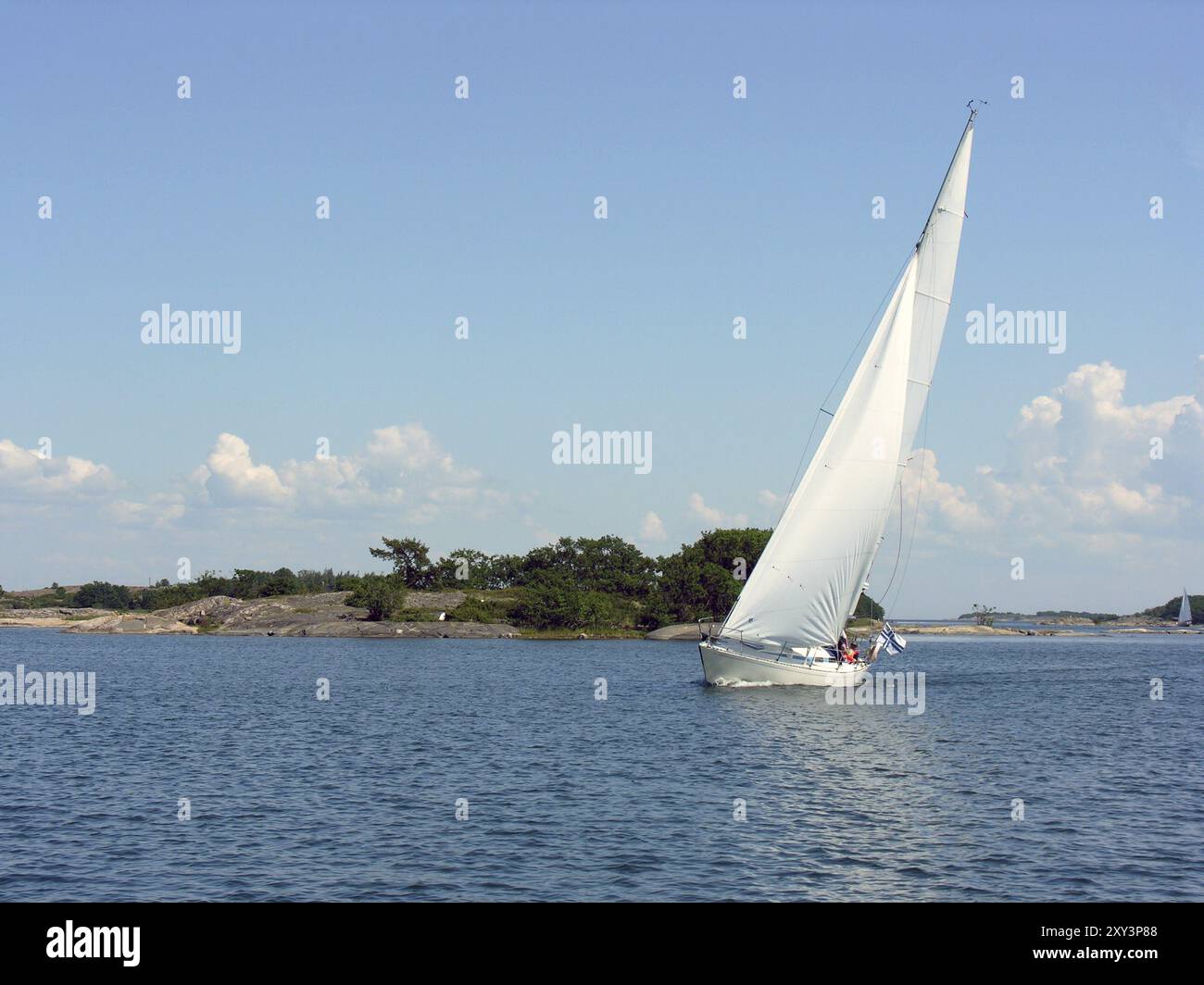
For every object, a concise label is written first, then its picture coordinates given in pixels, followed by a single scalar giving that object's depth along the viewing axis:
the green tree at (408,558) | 183.62
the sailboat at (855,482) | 62.72
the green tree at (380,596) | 163.25
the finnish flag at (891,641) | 63.62
